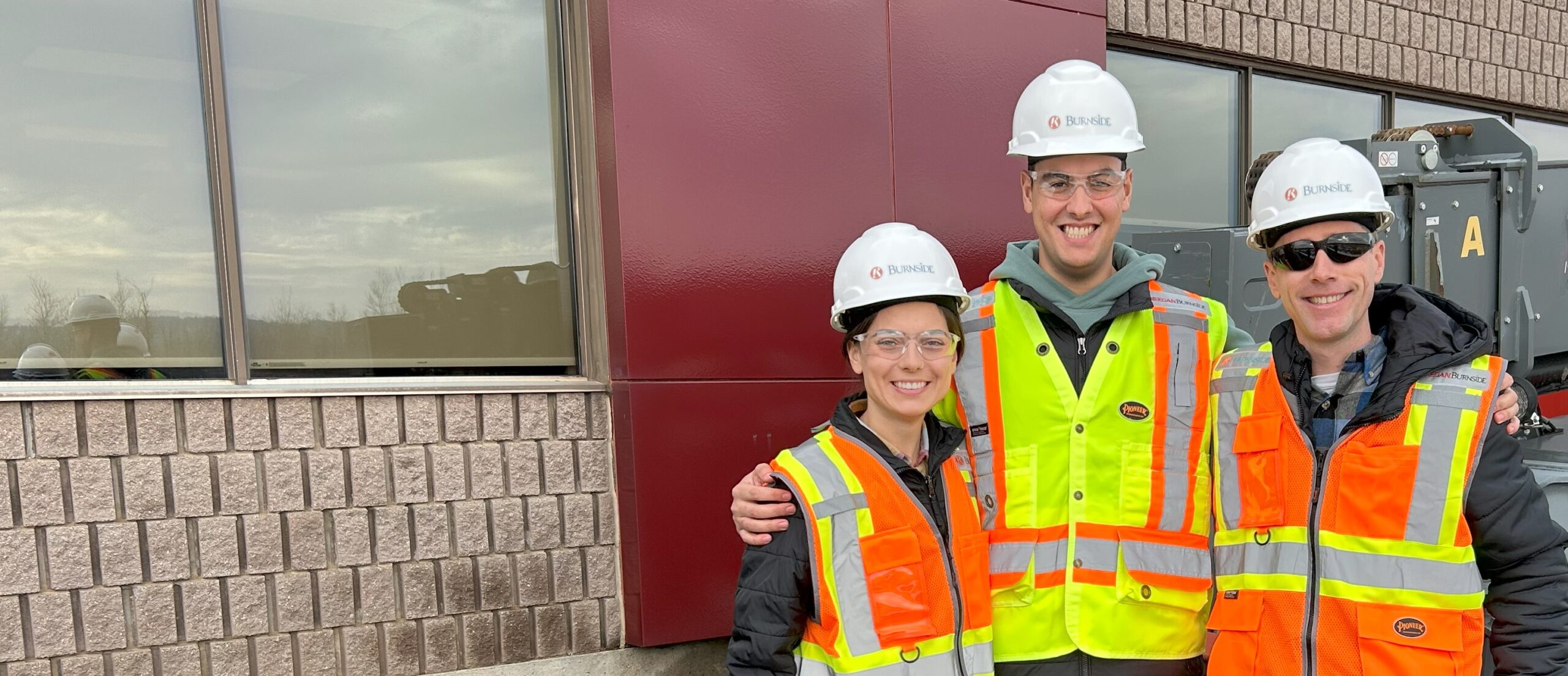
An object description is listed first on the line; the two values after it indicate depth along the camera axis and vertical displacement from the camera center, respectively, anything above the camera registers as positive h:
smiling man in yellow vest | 2.36 -0.38
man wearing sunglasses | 2.01 -0.47
